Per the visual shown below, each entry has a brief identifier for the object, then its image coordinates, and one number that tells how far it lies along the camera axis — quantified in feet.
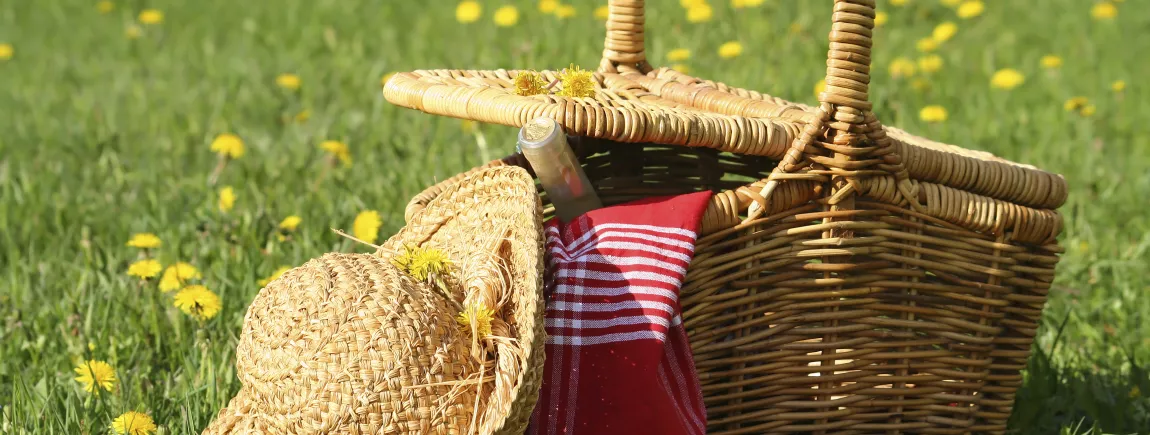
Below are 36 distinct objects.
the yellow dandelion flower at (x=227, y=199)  7.93
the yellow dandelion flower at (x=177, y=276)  6.78
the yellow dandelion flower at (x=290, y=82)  10.91
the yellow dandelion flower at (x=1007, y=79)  10.64
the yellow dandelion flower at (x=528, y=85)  5.37
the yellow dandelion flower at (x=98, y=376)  5.75
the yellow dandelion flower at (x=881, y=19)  11.87
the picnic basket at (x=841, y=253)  5.05
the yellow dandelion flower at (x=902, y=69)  10.91
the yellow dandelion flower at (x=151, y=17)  12.77
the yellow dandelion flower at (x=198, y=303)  6.26
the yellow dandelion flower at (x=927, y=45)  11.10
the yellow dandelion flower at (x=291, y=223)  7.40
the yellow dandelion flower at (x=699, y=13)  11.57
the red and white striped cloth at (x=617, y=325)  4.70
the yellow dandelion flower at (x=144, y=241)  7.04
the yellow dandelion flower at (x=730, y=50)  10.30
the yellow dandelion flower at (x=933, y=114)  9.43
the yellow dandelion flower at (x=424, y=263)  4.60
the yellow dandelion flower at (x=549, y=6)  12.03
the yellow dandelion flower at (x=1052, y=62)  10.98
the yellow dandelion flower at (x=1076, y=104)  9.79
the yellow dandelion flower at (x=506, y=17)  11.91
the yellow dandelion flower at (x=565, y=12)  11.46
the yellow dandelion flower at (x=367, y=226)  7.23
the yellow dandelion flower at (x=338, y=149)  8.82
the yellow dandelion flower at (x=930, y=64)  11.06
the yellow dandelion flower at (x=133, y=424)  5.35
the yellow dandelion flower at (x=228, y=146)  8.62
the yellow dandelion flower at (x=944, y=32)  11.59
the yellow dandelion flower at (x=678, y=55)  9.62
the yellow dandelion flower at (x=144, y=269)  6.62
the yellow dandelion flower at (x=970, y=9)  12.16
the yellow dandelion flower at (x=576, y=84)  5.42
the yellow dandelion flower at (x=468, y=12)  12.32
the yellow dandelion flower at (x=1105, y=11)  12.30
